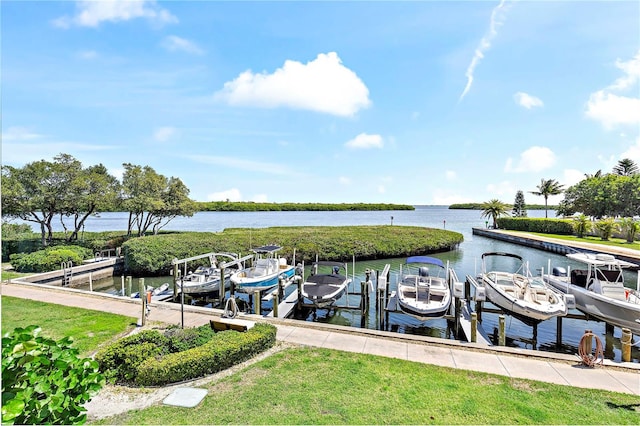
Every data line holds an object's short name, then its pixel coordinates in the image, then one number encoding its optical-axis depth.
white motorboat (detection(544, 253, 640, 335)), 12.49
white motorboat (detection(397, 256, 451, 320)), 13.16
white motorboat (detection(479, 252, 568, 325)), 12.77
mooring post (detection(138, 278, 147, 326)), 12.08
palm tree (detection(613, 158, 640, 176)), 68.00
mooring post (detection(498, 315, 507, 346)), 10.99
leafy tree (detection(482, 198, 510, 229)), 58.03
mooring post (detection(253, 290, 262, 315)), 13.74
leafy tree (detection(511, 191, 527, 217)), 76.75
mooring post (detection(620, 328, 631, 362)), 9.86
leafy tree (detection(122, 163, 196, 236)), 33.12
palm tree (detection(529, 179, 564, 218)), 68.69
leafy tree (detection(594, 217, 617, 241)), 38.22
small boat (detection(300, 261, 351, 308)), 15.05
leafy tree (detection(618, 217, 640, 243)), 35.66
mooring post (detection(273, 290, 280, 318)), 13.43
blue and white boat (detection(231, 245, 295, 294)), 17.16
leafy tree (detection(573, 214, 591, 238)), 42.53
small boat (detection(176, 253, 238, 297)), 17.91
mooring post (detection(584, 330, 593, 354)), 9.53
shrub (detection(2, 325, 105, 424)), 3.03
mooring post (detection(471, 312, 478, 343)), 11.01
